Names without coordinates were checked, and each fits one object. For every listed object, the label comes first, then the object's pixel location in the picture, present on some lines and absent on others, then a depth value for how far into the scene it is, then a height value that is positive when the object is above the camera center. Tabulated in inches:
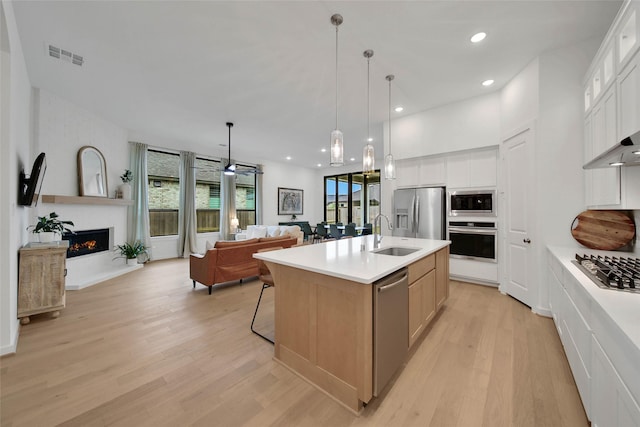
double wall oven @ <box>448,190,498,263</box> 150.7 -6.6
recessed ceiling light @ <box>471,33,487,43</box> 97.9 +73.8
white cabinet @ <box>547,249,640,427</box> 36.8 -28.7
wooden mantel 149.9 +9.0
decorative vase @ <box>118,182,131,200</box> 201.6 +19.8
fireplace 168.2 -21.3
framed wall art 353.7 +19.9
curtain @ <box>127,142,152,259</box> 219.3 +12.5
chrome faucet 104.7 -11.7
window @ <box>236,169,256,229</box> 313.6 +19.5
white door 119.5 -0.4
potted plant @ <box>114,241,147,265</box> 205.2 -33.1
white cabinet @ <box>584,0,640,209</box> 62.2 +33.6
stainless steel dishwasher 61.8 -31.3
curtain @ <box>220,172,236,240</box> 283.9 +11.5
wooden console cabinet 104.7 -30.0
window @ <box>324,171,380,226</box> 348.5 +25.3
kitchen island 60.8 -28.4
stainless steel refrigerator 167.0 +1.2
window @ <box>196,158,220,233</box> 275.1 +20.0
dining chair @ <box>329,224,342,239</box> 297.0 -20.8
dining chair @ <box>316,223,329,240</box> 316.8 -22.1
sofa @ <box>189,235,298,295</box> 148.0 -31.6
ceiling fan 191.9 +36.0
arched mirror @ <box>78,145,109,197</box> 170.6 +30.3
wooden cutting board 87.6 -5.3
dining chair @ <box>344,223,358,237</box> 278.6 -18.2
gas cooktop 52.0 -13.8
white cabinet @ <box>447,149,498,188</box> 151.9 +30.4
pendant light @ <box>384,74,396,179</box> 120.4 +23.3
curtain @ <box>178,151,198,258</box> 254.2 +2.7
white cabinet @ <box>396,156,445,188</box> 171.3 +32.1
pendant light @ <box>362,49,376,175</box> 106.6 +25.9
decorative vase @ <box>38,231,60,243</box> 117.5 -11.5
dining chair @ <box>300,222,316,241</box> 338.0 -22.4
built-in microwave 150.6 +8.0
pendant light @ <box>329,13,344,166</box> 89.0 +26.8
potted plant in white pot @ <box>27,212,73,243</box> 118.0 -8.4
